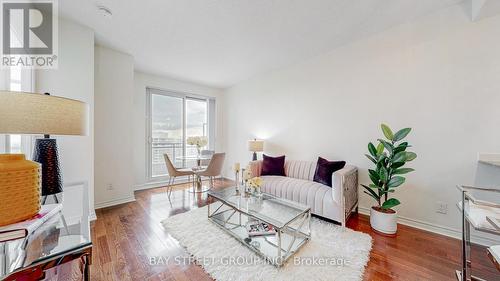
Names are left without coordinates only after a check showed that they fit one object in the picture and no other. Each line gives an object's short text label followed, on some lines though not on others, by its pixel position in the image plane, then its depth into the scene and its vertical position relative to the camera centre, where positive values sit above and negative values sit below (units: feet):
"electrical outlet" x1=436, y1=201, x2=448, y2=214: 6.74 -2.68
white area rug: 4.71 -3.67
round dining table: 11.97 -3.01
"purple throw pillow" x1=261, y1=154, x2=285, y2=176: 10.84 -1.66
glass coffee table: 5.36 -3.40
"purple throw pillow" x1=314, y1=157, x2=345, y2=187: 8.60 -1.51
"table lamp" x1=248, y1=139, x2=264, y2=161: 12.79 -0.37
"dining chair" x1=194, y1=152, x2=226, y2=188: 11.07 -1.74
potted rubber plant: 6.53 -1.40
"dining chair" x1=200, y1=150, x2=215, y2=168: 14.38 -1.18
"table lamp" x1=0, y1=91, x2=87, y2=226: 2.52 +0.18
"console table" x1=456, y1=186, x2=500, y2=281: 3.73 -1.80
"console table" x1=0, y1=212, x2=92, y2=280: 2.34 -1.83
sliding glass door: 13.53 +1.22
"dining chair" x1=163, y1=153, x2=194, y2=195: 10.87 -2.02
